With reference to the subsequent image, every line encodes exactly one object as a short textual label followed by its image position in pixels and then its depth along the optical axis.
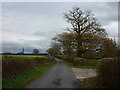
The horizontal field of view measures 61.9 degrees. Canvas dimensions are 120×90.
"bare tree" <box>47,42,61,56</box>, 35.73
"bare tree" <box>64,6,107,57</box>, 22.44
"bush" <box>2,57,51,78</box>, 6.68
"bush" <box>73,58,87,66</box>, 19.47
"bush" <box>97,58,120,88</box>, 4.63
